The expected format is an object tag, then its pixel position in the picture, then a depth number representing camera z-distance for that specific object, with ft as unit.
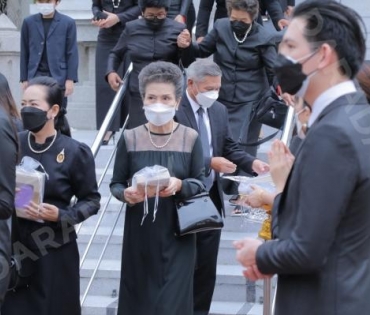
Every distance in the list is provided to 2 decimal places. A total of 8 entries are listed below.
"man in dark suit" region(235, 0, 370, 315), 13.38
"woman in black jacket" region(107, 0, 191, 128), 34.08
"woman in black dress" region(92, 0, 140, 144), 40.11
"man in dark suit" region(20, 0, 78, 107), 40.44
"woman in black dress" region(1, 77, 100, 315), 23.64
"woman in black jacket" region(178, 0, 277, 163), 33.79
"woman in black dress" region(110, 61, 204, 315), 24.71
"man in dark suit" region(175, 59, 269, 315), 27.89
